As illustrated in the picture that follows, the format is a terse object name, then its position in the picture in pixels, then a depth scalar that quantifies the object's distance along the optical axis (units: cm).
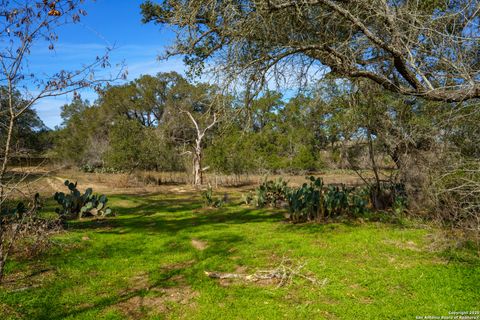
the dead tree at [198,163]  2432
